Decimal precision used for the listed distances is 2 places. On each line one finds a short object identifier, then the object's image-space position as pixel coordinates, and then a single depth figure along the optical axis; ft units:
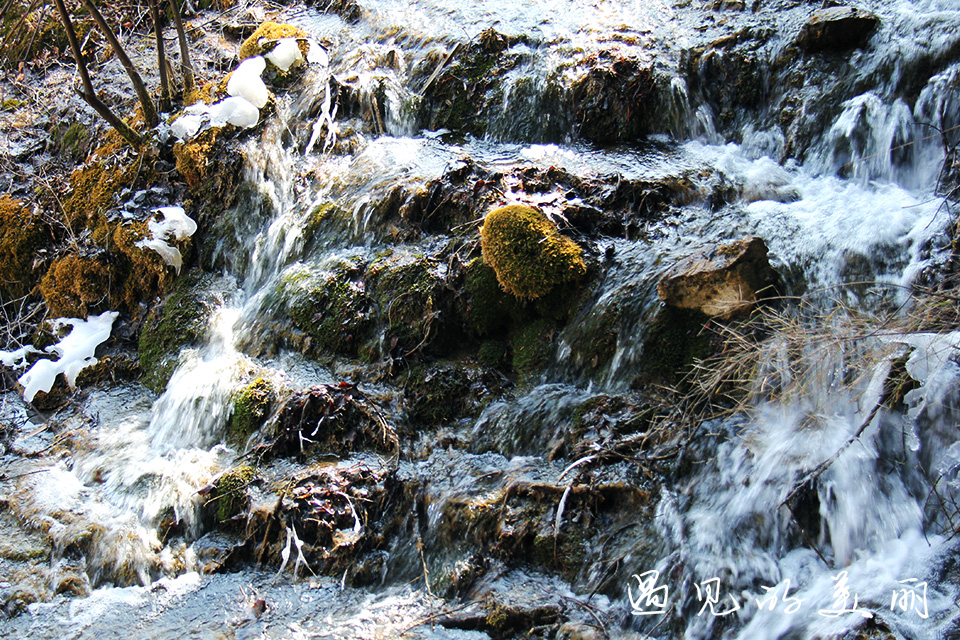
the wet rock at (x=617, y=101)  21.42
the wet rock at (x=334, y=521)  13.47
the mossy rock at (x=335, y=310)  17.46
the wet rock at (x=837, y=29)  19.51
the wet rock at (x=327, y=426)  15.34
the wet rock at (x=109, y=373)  20.65
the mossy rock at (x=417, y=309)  16.67
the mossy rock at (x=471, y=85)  23.68
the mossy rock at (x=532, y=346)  15.84
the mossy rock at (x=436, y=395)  15.78
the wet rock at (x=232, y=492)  14.62
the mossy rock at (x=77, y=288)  21.90
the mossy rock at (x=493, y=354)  16.28
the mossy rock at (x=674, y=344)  13.94
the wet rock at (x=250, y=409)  16.44
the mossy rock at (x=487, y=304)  16.53
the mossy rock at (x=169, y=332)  20.08
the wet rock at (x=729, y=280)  13.44
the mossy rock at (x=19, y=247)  22.95
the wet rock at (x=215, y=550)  13.88
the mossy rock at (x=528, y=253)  15.79
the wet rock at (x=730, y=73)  21.03
